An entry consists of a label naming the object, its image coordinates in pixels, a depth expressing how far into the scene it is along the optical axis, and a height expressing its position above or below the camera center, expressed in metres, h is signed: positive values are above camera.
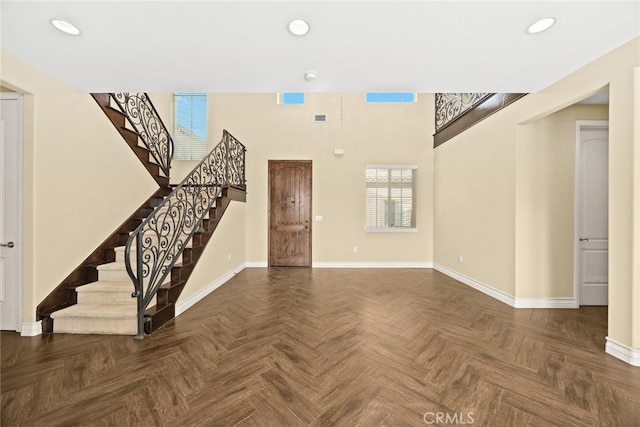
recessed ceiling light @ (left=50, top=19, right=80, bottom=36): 1.98 +1.45
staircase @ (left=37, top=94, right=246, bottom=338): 2.77 -0.64
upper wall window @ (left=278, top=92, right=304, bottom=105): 6.48 +2.86
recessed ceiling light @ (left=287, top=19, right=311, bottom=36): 1.99 +1.46
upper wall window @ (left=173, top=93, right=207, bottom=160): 6.50 +2.12
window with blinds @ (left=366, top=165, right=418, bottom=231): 6.43 +0.40
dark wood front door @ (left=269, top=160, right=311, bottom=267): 6.43 +0.09
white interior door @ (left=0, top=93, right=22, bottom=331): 2.66 +0.13
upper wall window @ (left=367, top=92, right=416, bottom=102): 6.51 +2.95
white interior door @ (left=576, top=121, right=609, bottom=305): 3.56 +0.01
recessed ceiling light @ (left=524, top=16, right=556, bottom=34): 1.94 +1.46
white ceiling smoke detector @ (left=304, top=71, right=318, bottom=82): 2.72 +1.47
